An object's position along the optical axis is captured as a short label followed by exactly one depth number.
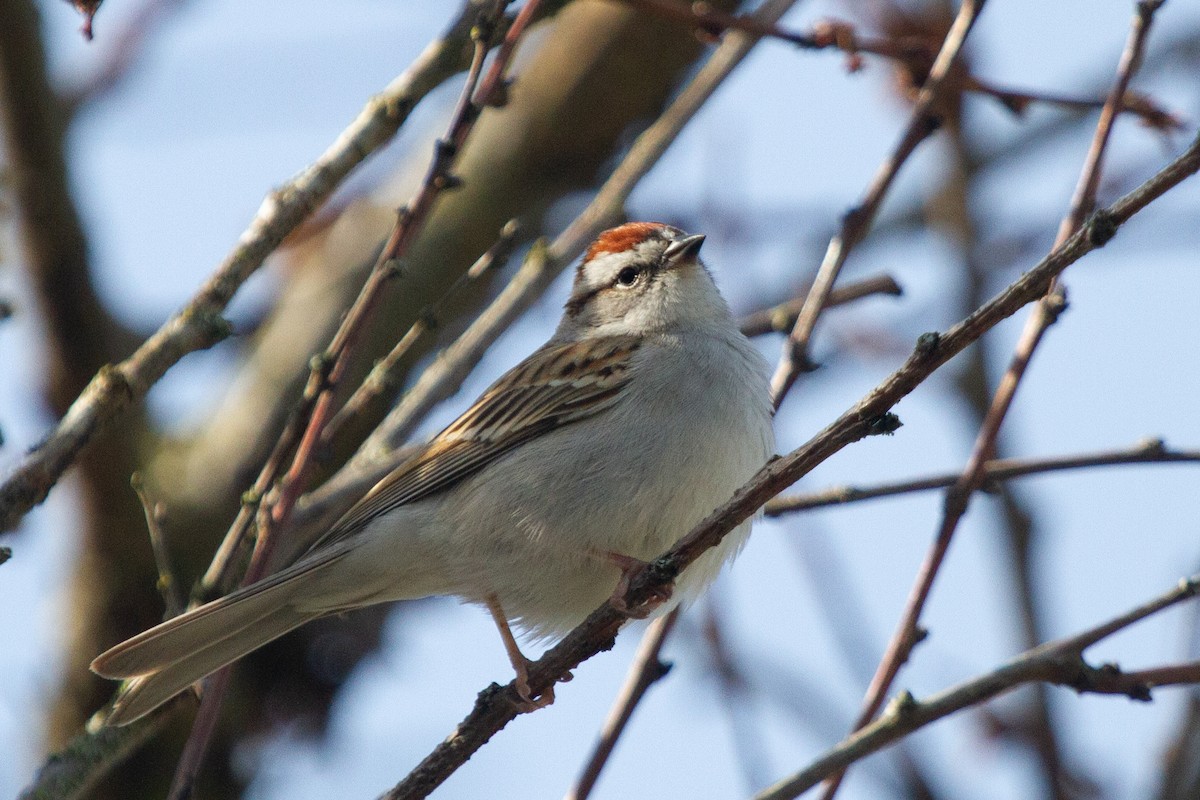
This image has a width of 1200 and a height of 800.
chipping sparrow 7.62
